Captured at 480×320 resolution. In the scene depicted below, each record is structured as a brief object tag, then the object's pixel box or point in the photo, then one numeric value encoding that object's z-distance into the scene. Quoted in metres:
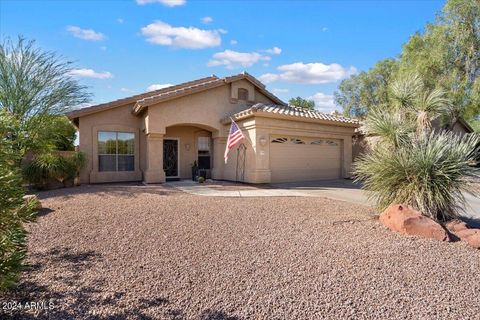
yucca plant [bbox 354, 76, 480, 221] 6.98
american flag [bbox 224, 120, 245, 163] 13.33
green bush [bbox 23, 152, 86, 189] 12.72
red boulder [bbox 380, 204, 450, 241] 6.20
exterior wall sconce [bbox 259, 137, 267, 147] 14.24
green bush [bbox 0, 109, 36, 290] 3.36
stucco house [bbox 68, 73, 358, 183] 14.63
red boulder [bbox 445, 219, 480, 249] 6.01
